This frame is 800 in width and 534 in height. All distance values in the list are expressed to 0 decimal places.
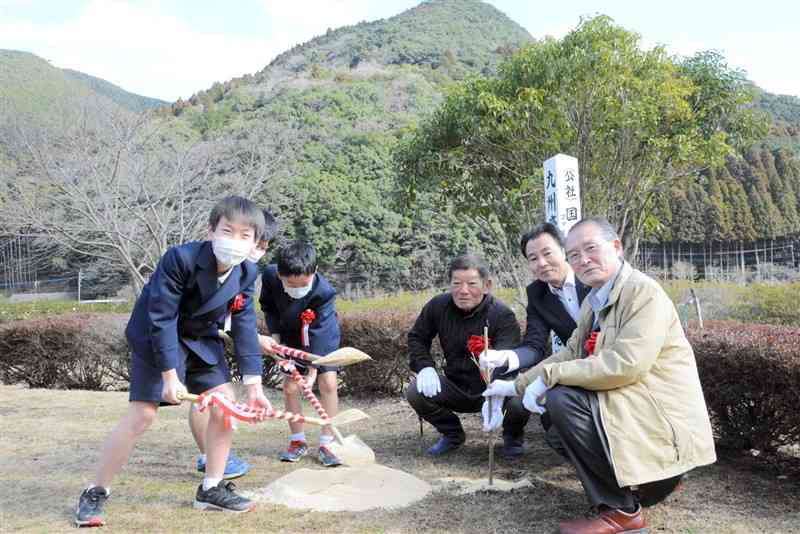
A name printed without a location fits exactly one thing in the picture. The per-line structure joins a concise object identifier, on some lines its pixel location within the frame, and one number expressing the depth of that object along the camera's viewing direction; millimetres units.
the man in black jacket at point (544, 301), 3314
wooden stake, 3134
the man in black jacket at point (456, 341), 3621
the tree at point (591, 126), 9078
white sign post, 6312
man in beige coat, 2285
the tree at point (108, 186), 12883
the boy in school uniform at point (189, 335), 2715
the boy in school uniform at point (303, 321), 3748
